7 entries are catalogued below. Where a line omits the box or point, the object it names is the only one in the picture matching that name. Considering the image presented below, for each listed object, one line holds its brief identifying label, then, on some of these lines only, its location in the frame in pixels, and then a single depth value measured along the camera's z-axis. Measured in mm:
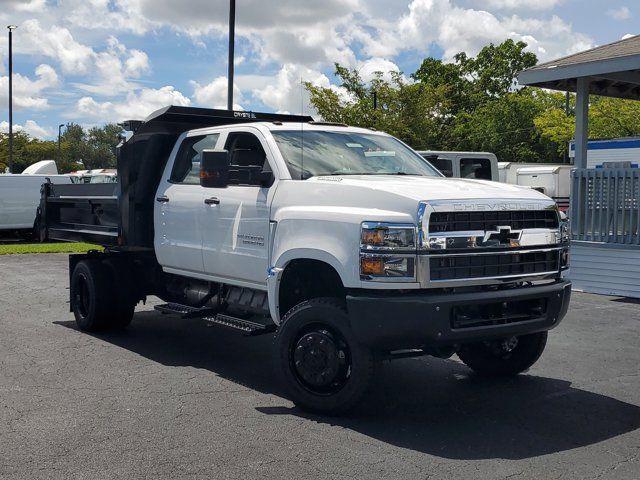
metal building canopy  12953
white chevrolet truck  5371
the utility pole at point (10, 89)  44938
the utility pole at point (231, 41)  19594
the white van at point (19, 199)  23984
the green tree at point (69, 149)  71875
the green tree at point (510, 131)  55875
